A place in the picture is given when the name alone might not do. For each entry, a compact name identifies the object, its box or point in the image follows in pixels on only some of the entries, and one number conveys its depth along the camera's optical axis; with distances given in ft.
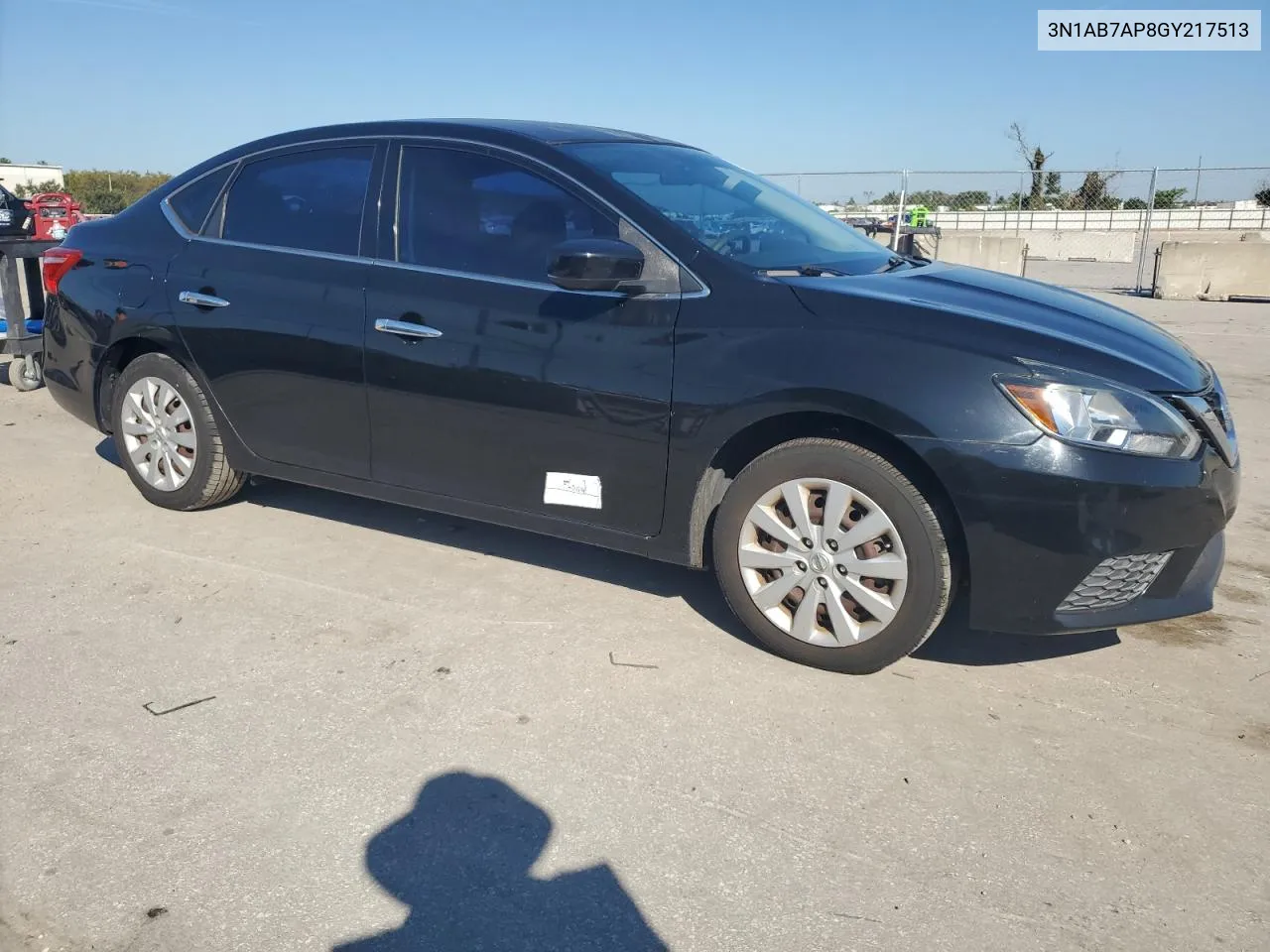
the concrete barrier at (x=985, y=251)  56.03
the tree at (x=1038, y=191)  71.85
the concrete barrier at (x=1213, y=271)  49.78
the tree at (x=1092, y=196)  76.38
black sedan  10.23
